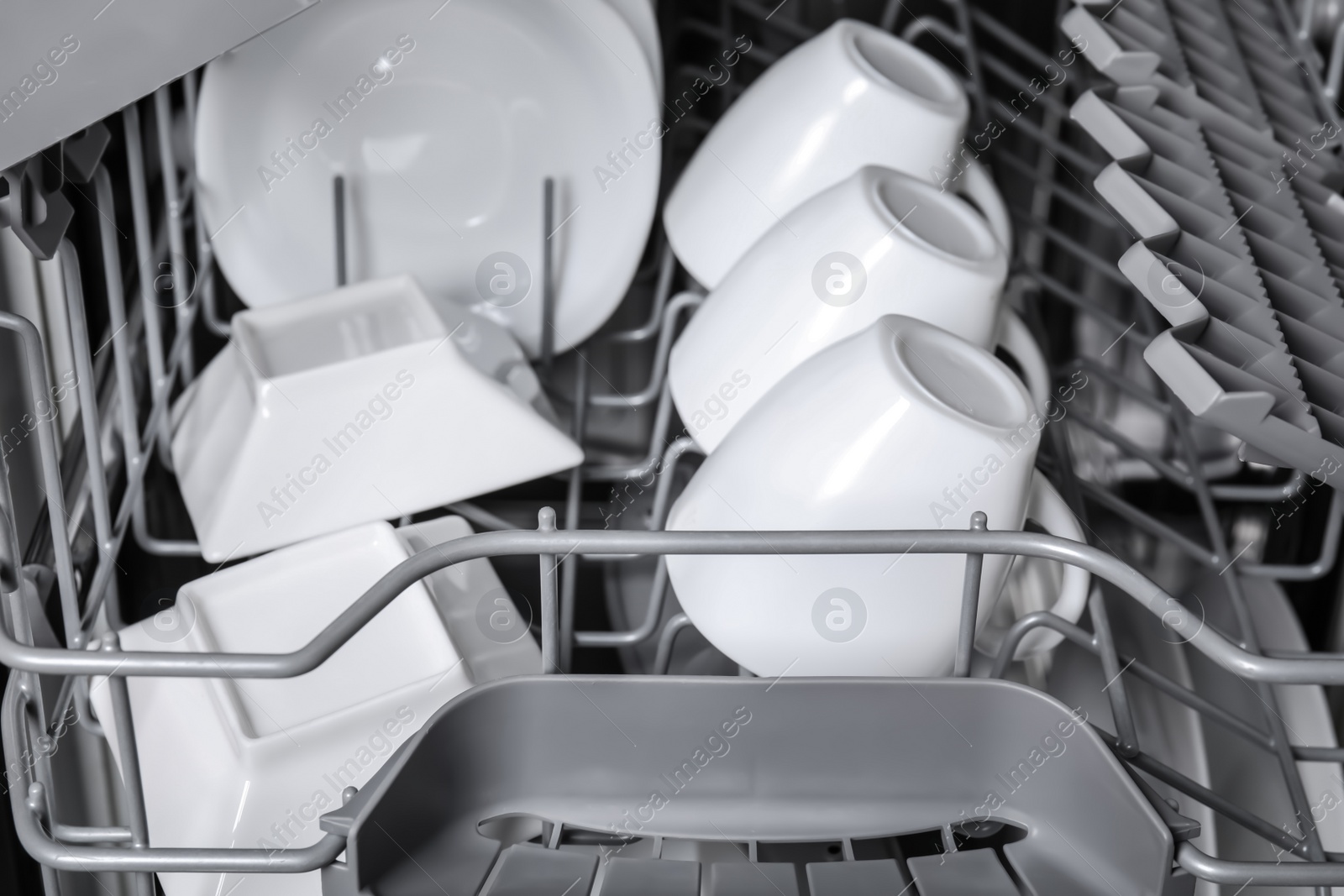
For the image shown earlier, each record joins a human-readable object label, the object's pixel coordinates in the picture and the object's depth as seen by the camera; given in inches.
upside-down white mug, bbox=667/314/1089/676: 15.8
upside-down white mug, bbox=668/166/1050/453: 19.7
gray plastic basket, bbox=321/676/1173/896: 13.5
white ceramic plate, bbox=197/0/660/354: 24.5
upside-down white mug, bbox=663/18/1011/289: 23.7
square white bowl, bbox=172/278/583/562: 20.2
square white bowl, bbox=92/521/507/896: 16.0
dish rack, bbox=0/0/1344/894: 12.8
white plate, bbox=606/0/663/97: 26.3
